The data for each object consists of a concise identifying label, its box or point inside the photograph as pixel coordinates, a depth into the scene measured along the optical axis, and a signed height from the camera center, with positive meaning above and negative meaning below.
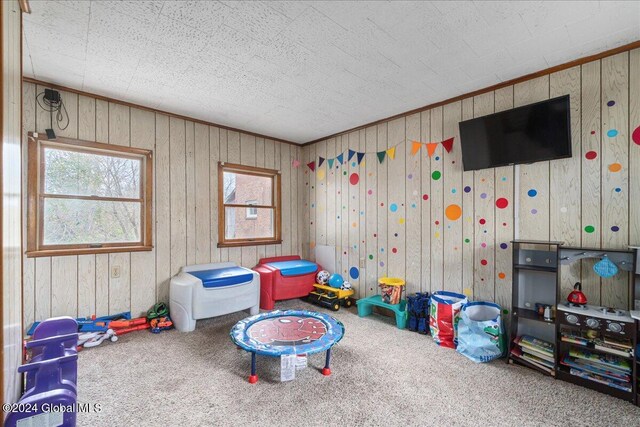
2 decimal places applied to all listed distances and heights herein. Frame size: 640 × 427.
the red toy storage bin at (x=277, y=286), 3.87 -0.97
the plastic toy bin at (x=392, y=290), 3.39 -0.90
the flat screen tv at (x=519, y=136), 2.34 +0.70
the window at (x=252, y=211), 4.31 +0.05
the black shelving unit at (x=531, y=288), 2.38 -0.64
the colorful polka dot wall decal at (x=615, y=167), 2.21 +0.36
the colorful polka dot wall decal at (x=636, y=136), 2.14 +0.58
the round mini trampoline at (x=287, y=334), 2.16 -1.01
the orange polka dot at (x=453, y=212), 3.07 +0.03
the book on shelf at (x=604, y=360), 1.97 -1.04
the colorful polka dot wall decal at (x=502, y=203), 2.75 +0.11
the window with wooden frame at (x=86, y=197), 2.77 +0.19
